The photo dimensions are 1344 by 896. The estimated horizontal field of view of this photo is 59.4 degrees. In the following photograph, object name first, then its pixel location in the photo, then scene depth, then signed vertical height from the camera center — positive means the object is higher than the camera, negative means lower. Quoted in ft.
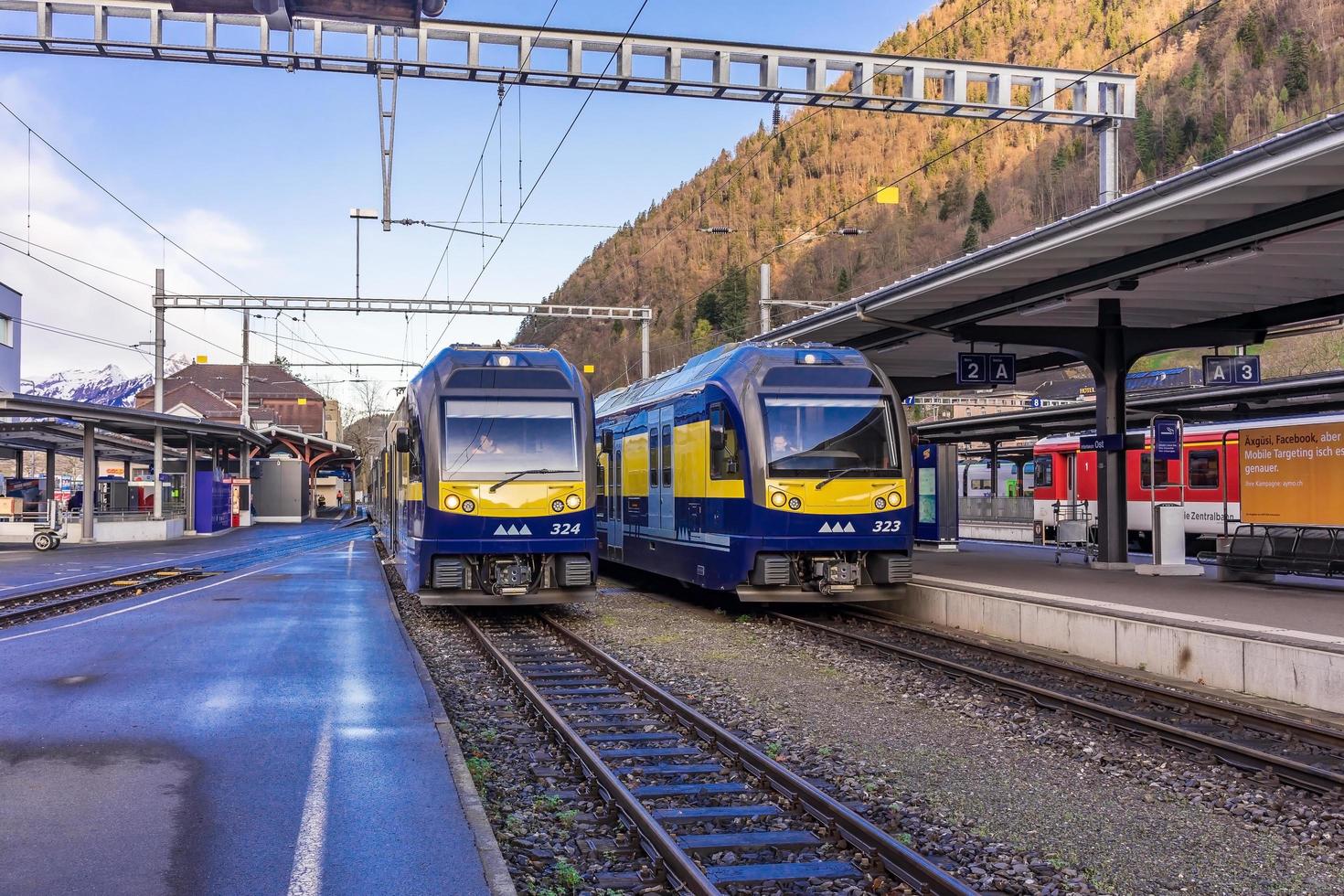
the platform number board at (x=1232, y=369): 60.13 +5.50
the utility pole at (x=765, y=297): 91.86 +14.51
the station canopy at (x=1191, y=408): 72.59 +5.04
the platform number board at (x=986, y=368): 66.64 +6.22
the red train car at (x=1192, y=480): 84.12 -0.23
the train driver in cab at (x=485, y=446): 48.34 +1.46
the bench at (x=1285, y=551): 49.57 -3.31
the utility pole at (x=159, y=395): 116.88 +9.30
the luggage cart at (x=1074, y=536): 71.61 -3.55
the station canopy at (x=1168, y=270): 38.65 +9.07
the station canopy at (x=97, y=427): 105.81 +6.23
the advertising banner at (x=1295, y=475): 50.62 +0.04
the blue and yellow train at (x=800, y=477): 47.44 +0.09
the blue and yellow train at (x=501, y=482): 47.44 +0.00
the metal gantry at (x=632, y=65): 45.78 +17.23
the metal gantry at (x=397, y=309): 111.14 +16.65
